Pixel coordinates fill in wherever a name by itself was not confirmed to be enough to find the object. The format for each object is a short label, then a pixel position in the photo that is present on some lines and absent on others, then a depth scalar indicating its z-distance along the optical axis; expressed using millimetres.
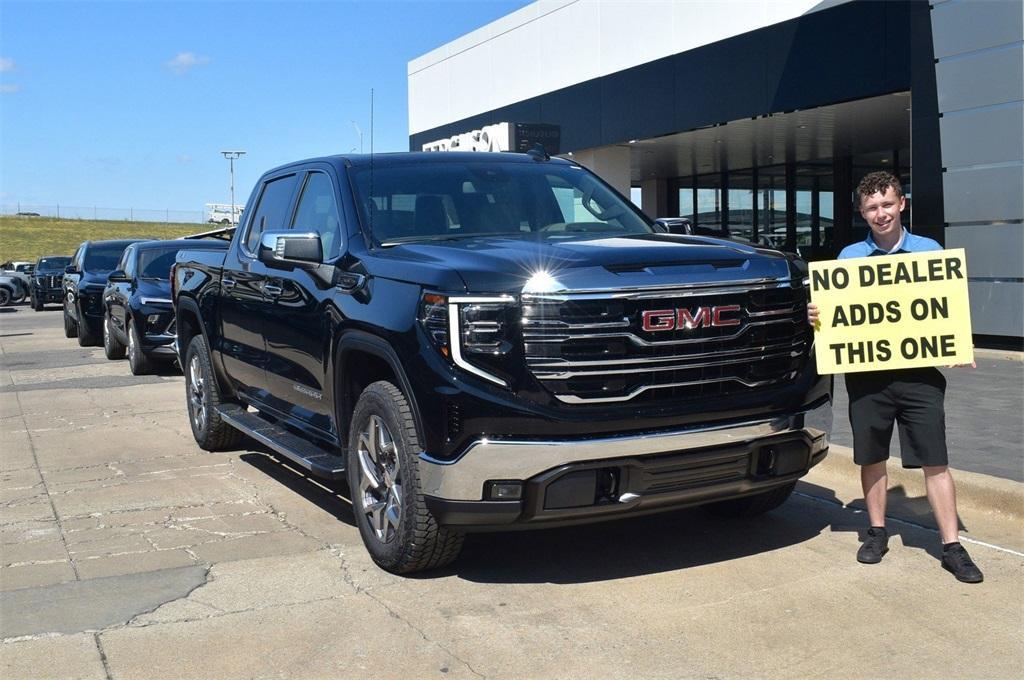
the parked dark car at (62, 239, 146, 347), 18281
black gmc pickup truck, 4496
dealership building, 13609
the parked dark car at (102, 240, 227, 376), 13977
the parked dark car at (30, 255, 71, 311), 35844
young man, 4973
